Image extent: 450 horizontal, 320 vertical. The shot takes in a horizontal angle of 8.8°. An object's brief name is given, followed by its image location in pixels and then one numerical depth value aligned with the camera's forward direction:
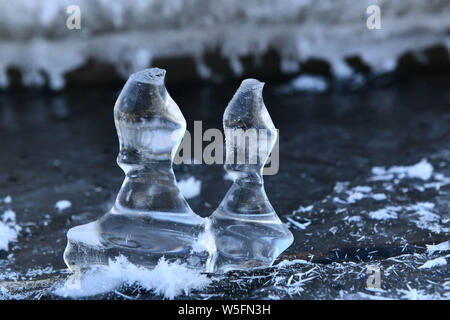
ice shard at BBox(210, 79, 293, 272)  1.62
